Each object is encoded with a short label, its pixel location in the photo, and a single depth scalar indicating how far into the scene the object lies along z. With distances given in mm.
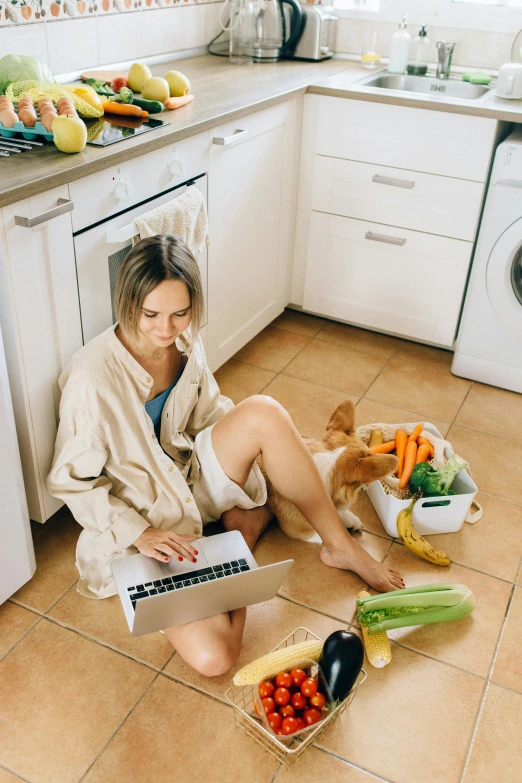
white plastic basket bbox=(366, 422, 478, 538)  1812
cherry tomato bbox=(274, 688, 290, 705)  1336
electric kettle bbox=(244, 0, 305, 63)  2666
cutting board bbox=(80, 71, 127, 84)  2125
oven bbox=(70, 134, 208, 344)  1567
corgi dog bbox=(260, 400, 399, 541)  1722
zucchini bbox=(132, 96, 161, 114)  1915
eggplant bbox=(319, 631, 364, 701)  1342
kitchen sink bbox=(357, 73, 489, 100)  2635
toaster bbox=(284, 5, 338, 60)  2734
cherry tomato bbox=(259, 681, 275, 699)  1352
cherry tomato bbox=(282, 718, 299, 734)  1305
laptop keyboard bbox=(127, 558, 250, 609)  1455
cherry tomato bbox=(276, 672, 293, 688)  1360
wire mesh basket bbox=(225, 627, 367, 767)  1315
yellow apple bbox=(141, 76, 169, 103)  1959
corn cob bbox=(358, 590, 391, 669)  1506
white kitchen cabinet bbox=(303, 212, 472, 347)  2486
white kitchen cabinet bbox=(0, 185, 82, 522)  1399
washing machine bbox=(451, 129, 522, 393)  2223
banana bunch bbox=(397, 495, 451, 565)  1772
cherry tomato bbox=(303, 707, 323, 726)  1323
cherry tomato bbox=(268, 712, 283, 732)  1314
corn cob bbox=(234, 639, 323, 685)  1373
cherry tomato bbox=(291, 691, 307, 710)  1334
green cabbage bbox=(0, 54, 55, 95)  1791
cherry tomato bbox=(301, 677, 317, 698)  1347
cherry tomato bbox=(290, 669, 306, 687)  1370
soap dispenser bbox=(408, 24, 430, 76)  2688
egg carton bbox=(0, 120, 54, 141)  1602
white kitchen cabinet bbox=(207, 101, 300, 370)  2129
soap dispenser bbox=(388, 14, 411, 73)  2674
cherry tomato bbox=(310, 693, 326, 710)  1338
